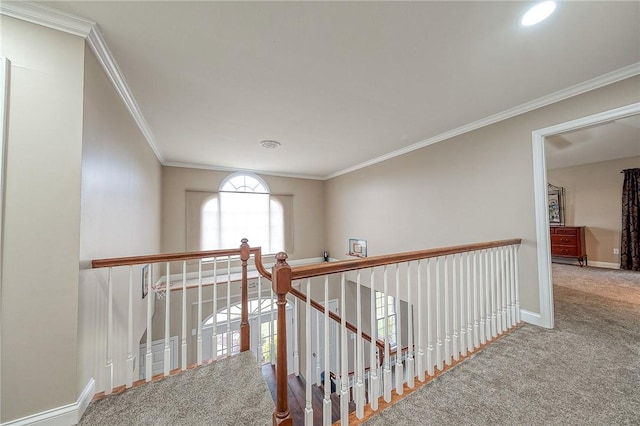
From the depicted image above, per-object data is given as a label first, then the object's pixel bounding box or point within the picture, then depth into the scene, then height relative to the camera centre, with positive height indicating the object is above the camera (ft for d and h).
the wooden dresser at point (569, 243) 17.25 -1.95
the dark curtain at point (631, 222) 15.38 -0.41
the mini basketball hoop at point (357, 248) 15.66 -1.92
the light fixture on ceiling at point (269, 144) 11.34 +3.73
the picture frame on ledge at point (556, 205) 19.10 +0.97
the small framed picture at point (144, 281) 9.42 -2.38
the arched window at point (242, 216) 15.72 +0.34
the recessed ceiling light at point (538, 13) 4.39 +3.90
